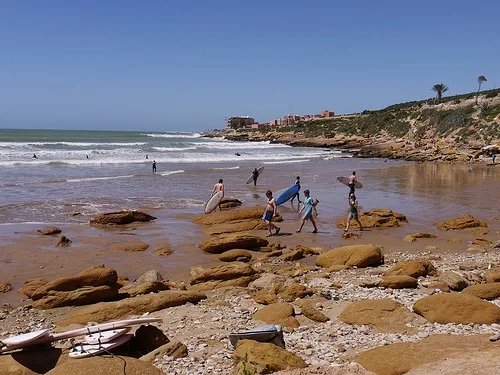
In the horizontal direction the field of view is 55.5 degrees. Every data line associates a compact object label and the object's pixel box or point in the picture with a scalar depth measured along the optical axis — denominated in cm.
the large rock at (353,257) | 1148
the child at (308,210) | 1574
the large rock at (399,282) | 952
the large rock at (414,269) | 1016
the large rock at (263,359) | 576
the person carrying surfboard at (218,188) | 1955
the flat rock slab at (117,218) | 1695
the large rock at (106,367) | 563
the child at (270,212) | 1548
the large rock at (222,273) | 1058
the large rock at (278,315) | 778
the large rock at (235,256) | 1270
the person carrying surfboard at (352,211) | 1572
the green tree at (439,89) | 10138
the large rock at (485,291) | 861
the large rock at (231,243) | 1334
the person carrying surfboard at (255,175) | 2816
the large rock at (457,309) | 749
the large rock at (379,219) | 1669
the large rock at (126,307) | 834
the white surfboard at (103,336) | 632
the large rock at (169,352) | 637
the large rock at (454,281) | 913
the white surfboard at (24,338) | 606
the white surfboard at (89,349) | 610
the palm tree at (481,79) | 9404
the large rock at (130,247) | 1368
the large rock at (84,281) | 970
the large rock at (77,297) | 929
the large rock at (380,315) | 755
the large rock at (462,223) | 1616
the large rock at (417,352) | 573
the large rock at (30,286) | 998
